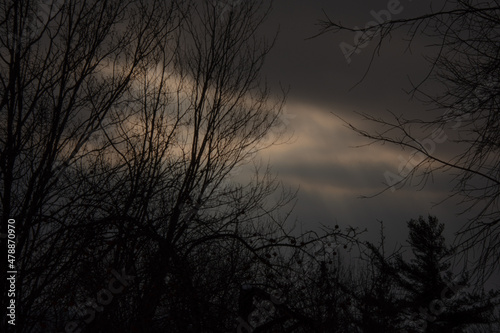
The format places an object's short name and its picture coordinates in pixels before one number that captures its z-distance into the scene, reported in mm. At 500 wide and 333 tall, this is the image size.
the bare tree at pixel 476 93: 3553
